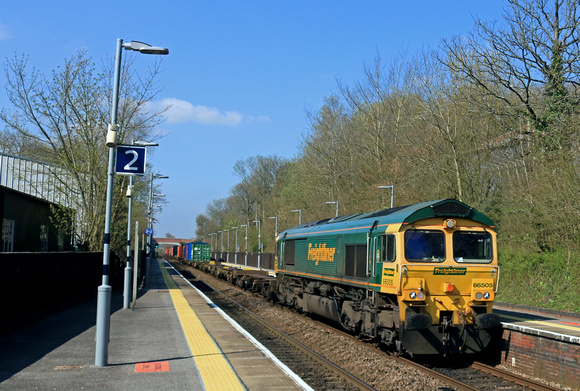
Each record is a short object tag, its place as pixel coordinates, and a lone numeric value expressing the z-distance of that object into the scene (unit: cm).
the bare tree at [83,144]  2453
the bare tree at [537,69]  2427
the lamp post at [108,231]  948
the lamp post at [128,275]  1889
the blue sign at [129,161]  1112
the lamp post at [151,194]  3257
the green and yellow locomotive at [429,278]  1103
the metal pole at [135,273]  1909
